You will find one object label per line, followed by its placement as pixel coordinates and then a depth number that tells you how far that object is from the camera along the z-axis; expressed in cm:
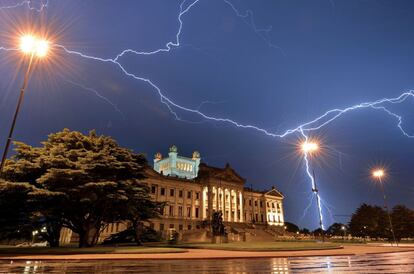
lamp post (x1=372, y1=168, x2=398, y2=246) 3881
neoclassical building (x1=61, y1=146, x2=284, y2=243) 6612
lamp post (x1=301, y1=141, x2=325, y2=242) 3174
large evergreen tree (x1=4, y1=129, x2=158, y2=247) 2338
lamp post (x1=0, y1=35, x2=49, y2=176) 1733
